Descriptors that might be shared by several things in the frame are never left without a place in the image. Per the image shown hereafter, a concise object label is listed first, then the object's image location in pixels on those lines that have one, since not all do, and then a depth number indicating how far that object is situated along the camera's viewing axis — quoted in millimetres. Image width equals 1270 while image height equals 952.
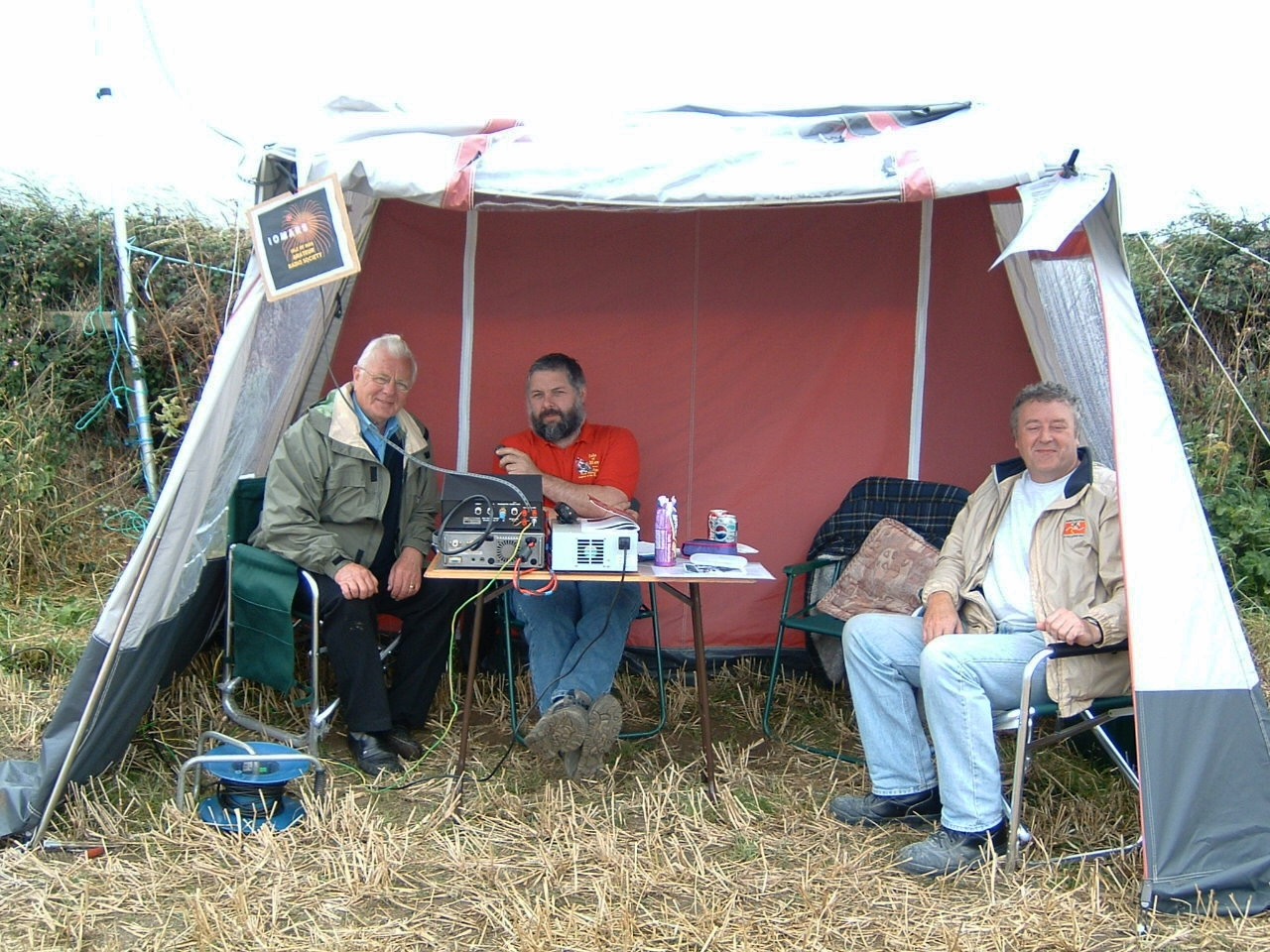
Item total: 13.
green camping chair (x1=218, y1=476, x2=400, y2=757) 3188
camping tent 2527
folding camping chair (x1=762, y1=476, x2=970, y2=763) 3902
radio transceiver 3004
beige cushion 3707
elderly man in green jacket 3270
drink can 3266
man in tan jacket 2664
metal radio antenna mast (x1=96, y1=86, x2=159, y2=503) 4879
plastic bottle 3096
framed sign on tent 2779
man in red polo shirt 3035
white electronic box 2977
